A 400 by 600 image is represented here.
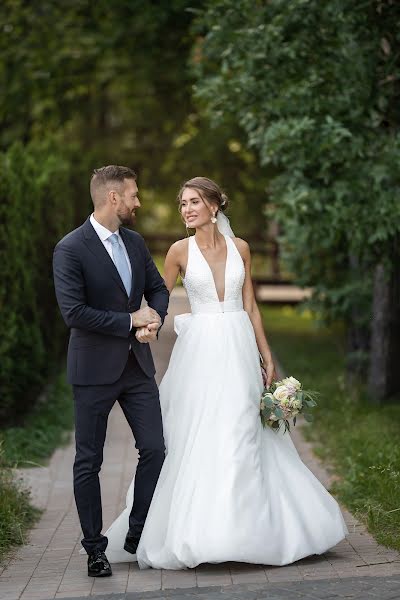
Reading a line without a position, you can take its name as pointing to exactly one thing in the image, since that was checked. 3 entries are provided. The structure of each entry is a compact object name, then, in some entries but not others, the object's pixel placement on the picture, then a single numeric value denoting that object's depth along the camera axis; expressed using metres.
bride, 9.85
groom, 9.74
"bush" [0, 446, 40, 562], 11.49
